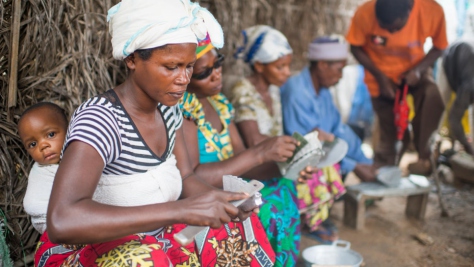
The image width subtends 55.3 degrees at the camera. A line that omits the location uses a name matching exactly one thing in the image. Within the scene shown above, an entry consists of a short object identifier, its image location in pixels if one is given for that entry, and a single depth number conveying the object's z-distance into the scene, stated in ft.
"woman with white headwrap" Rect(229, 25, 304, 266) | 8.32
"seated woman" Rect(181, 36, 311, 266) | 7.81
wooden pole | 7.11
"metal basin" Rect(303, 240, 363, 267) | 8.63
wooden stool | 11.60
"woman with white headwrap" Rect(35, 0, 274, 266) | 4.60
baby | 6.31
